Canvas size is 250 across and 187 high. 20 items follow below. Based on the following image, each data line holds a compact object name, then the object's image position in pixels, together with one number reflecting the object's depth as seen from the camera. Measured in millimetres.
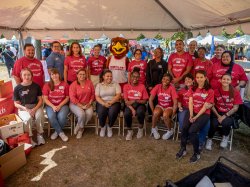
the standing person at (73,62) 4691
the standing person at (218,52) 4712
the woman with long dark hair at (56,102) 4203
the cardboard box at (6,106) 4121
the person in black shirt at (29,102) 3997
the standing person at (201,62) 4781
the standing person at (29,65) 4398
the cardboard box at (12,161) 2982
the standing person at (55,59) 4980
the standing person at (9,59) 12962
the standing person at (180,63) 4734
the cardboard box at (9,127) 3430
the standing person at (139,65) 4844
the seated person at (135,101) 4293
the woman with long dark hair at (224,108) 3838
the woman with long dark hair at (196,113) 3600
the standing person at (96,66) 5008
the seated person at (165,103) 4211
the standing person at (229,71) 4152
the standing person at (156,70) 4805
